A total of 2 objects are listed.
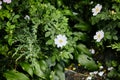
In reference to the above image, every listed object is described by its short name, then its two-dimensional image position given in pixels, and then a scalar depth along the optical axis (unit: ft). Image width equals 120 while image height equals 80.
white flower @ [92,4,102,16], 12.94
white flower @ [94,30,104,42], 12.75
